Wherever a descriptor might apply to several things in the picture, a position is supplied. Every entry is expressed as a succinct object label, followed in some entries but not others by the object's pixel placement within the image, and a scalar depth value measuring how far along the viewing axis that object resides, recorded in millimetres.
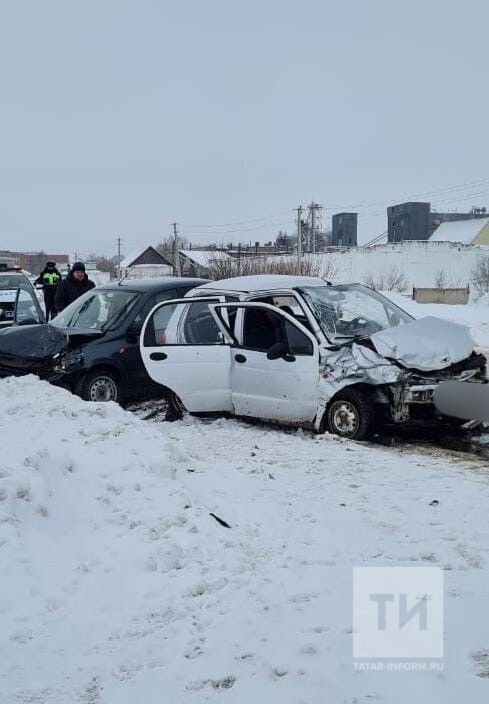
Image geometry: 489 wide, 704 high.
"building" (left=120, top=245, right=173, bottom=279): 65462
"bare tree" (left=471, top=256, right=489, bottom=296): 31831
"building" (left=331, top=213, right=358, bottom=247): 65500
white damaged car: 6508
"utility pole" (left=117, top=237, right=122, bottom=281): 78338
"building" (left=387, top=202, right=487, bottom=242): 65000
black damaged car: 8297
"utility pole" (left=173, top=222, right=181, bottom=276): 47531
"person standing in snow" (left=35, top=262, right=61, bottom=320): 14414
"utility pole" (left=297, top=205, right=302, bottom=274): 35538
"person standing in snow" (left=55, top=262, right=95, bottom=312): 11867
